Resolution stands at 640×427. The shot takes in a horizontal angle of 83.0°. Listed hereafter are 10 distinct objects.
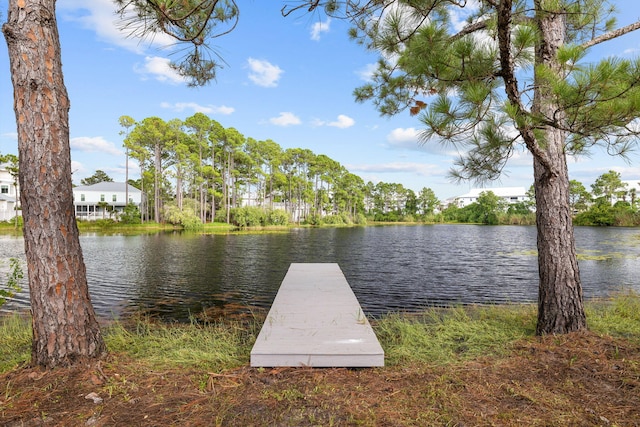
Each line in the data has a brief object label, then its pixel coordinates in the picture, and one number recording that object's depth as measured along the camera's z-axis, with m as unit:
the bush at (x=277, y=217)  32.12
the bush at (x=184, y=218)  27.30
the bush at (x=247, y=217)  30.61
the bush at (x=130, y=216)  30.41
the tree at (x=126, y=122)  29.20
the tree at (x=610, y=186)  38.52
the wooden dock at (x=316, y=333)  2.70
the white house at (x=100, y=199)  36.25
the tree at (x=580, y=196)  40.44
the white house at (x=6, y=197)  29.14
